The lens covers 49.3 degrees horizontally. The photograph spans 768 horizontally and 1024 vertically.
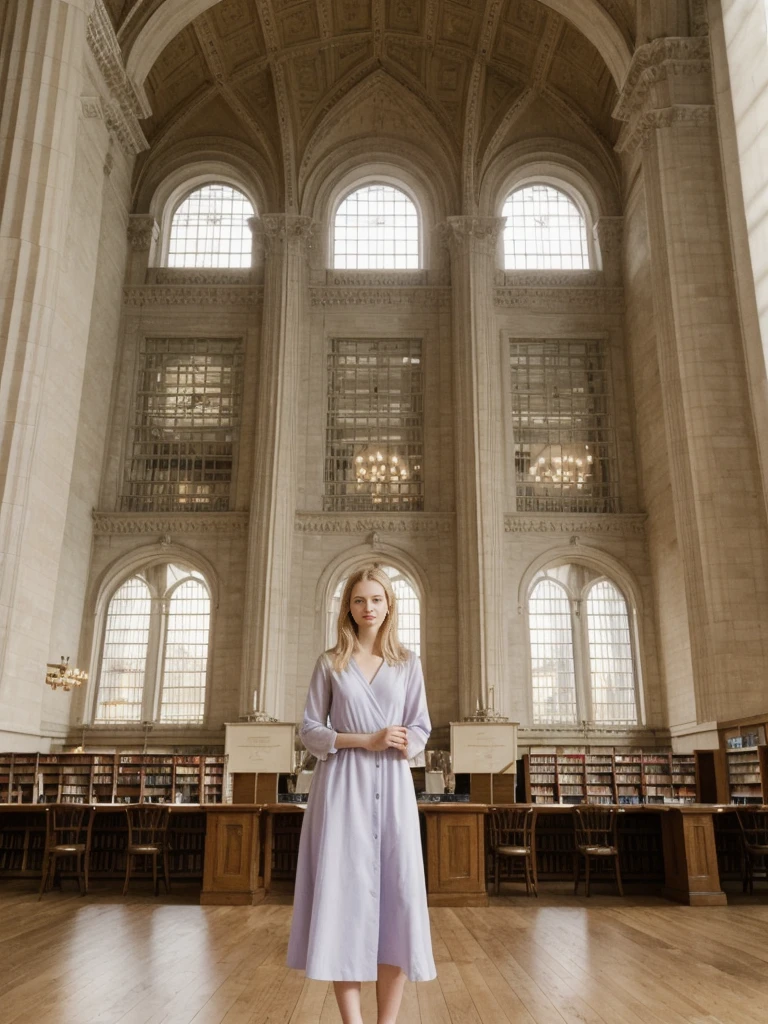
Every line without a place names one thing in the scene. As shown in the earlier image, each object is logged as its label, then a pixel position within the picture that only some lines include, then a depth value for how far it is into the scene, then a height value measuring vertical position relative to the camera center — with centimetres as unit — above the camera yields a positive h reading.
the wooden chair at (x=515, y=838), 857 -55
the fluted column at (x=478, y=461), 1584 +627
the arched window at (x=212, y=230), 1977 +1253
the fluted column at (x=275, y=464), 1583 +618
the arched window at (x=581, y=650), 1653 +261
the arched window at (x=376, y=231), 1978 +1258
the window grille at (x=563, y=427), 1783 +741
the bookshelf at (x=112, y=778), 1255 +5
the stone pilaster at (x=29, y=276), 1053 +630
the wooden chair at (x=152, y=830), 838 -48
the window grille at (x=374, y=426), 1791 +746
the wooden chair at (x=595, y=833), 833 -50
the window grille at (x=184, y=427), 1786 +736
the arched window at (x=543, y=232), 1966 +1251
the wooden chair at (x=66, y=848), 827 -63
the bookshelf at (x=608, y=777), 1349 +13
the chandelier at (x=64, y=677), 1364 +165
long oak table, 777 -64
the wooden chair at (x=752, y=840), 845 -56
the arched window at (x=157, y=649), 1653 +256
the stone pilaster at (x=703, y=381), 1194 +593
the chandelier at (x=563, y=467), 1791 +651
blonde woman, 261 -11
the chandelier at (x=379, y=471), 1798 +644
